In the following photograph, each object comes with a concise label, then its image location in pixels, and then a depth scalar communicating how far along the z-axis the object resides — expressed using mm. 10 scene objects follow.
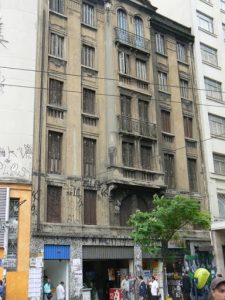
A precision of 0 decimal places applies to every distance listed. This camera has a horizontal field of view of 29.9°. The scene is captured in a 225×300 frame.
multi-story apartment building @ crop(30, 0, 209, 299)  22594
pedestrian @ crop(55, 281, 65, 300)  20562
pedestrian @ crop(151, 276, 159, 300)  20656
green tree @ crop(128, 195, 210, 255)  20031
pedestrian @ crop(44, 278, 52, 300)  20750
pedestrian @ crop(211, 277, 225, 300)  3746
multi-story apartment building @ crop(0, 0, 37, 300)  20641
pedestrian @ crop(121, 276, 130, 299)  22844
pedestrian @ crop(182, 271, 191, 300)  19033
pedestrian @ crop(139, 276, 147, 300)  21344
